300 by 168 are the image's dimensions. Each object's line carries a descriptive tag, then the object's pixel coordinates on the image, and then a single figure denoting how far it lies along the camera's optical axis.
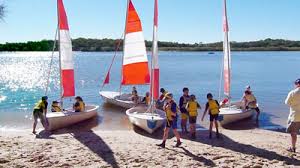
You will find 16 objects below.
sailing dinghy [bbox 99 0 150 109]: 18.72
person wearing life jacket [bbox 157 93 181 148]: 10.95
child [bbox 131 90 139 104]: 19.59
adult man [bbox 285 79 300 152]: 9.48
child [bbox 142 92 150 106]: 18.30
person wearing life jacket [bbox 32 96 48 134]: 13.85
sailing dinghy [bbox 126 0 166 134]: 13.62
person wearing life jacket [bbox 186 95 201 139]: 12.40
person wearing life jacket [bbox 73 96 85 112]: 15.99
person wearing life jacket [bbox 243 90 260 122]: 16.89
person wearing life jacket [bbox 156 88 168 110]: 17.02
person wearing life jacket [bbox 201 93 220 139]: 12.36
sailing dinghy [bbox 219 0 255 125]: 15.76
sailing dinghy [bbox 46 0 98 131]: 15.41
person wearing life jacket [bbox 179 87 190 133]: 12.88
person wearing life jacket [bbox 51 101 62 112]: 15.91
